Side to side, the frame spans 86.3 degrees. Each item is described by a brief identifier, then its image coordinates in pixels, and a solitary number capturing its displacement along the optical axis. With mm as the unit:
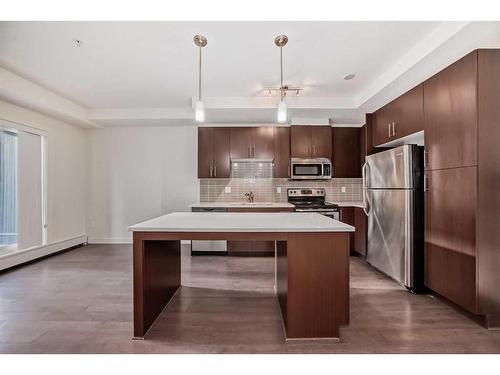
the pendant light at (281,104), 2328
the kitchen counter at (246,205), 4273
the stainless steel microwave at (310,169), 4566
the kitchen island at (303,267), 1897
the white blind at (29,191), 3820
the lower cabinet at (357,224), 4074
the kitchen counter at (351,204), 4246
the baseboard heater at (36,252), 3512
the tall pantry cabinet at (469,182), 2074
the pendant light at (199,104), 2346
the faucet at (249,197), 4833
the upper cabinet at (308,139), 4590
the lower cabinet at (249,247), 4305
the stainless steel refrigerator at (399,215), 2826
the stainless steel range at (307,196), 4772
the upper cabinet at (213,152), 4672
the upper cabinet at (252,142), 4664
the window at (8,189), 3602
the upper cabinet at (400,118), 2846
